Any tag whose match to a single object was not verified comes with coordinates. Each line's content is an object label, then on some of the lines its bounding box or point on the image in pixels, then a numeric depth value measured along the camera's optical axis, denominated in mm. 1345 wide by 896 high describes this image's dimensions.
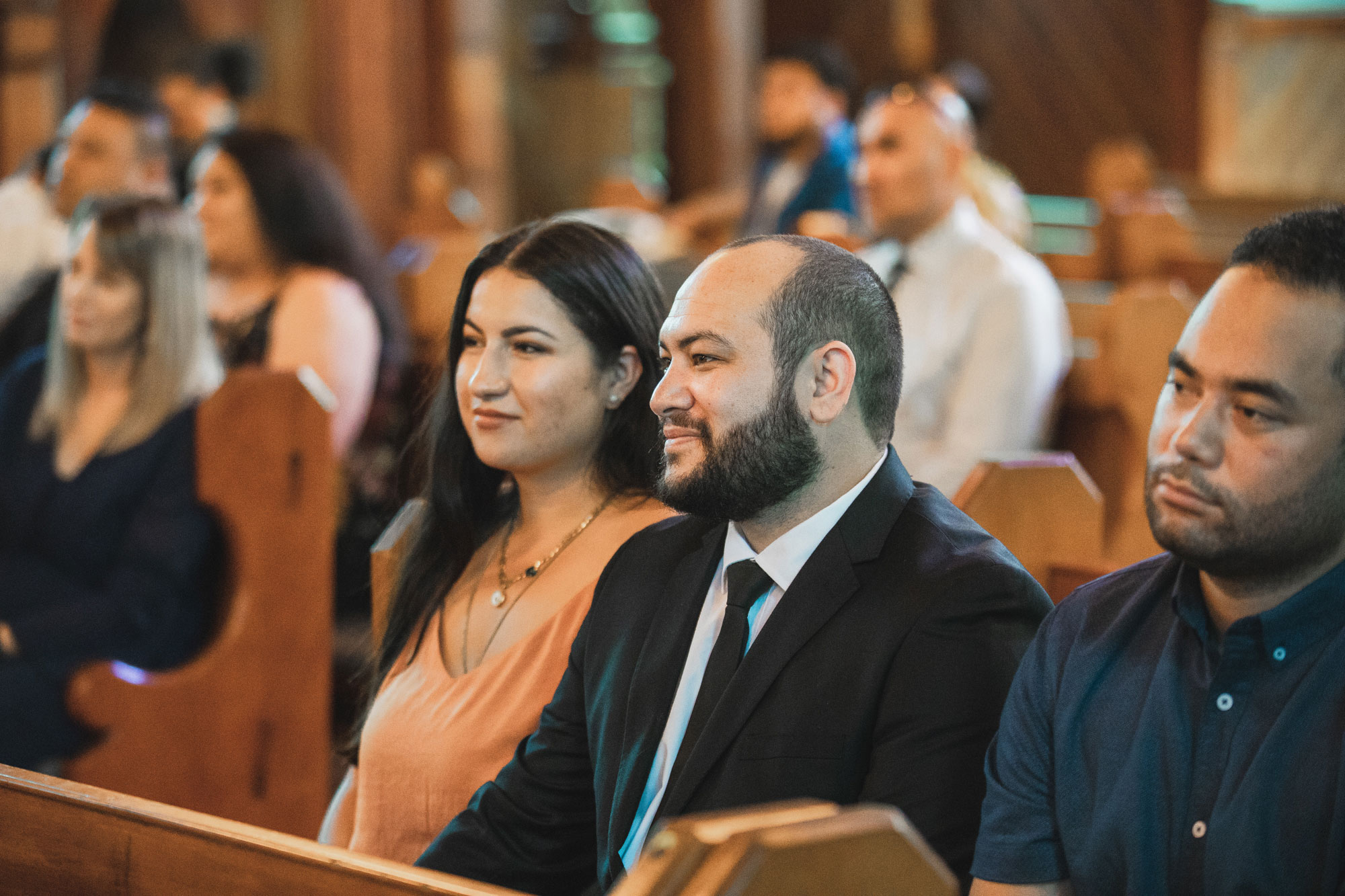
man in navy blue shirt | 2105
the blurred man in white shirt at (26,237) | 7484
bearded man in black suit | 2570
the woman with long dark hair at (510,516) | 3416
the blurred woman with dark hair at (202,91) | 10664
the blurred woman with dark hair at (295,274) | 6578
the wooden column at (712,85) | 15023
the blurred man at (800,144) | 9703
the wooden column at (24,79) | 13086
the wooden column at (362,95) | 13719
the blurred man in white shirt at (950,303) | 6109
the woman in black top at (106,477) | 4898
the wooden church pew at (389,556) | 3918
